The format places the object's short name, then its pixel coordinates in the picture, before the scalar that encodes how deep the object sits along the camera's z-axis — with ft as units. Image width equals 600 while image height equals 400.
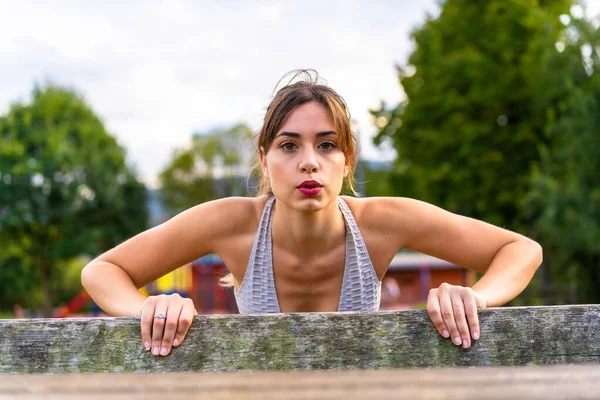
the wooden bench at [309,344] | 7.41
